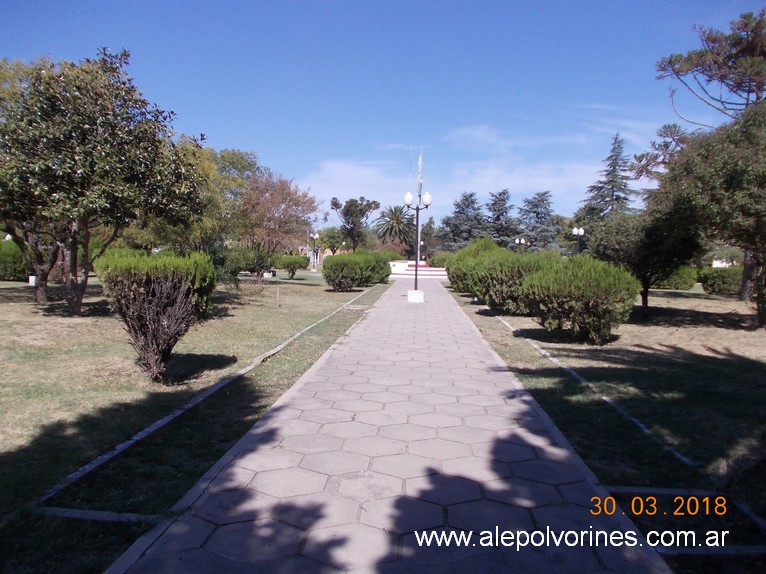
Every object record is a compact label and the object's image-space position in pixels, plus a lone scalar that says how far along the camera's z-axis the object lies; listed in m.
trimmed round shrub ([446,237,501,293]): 21.61
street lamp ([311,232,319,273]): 57.55
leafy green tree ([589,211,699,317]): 12.77
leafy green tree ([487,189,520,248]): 58.28
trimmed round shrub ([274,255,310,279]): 34.50
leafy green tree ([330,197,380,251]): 77.44
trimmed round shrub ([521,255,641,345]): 8.52
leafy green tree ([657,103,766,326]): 9.41
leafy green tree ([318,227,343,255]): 66.31
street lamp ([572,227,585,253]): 33.58
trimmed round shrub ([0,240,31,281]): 22.02
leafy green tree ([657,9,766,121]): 18.41
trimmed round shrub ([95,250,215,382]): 5.51
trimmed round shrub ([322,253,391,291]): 23.16
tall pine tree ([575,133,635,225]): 44.66
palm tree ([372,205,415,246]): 82.75
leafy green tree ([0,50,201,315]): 8.38
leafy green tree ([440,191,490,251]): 61.03
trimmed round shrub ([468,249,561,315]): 13.58
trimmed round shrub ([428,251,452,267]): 54.88
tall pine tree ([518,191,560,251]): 54.94
